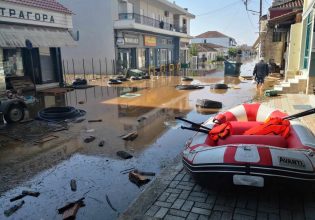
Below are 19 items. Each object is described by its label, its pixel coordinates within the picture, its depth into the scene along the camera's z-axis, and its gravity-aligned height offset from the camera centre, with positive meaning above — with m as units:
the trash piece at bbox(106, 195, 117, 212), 4.41 -2.21
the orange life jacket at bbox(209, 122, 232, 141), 4.93 -1.25
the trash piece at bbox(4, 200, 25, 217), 4.38 -2.23
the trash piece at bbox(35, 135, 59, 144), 7.75 -2.10
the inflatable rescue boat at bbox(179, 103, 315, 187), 3.81 -1.35
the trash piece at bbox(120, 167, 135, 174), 5.71 -2.17
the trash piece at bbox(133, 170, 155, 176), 5.55 -2.15
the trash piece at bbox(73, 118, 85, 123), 9.88 -2.02
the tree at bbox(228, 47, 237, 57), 75.83 +1.35
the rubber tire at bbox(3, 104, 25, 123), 9.55 -1.67
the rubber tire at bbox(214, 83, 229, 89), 17.20 -1.66
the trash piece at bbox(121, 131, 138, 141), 7.72 -2.04
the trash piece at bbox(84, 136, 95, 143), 7.67 -2.08
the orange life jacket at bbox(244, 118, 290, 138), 5.01 -1.23
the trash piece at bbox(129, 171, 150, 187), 5.20 -2.14
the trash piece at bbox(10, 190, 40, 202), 4.83 -2.21
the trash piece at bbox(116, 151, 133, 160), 6.45 -2.11
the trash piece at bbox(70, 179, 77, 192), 5.07 -2.19
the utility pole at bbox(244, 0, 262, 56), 36.88 +6.50
